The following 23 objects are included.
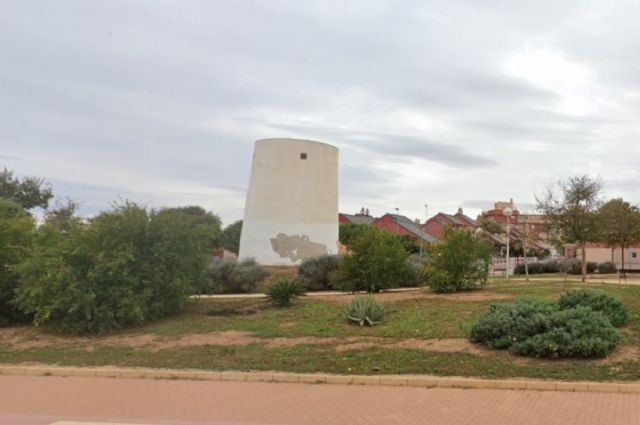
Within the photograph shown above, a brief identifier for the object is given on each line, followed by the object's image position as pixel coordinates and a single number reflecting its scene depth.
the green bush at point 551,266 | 36.25
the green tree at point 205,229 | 15.38
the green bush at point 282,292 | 15.12
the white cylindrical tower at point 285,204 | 27.50
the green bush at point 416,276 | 20.22
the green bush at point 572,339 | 9.34
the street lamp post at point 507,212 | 23.71
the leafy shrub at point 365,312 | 12.69
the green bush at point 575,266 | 33.06
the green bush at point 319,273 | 22.58
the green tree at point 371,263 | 18.27
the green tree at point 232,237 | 62.09
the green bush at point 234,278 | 21.38
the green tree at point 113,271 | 13.27
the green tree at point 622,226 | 34.41
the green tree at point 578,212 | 21.53
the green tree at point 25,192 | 45.22
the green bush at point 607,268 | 34.44
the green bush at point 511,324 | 10.06
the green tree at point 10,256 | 15.00
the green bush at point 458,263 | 16.84
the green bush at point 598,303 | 11.17
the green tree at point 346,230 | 50.16
